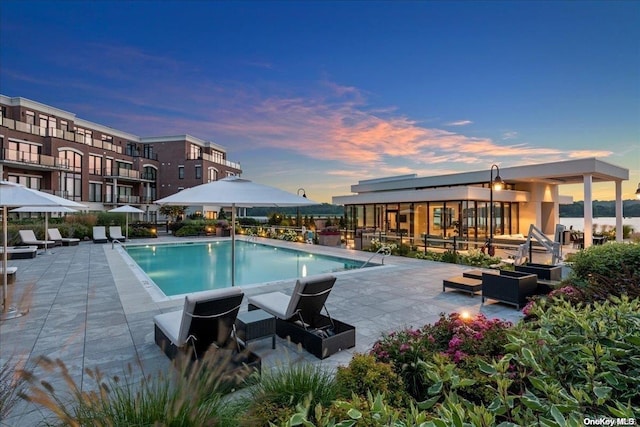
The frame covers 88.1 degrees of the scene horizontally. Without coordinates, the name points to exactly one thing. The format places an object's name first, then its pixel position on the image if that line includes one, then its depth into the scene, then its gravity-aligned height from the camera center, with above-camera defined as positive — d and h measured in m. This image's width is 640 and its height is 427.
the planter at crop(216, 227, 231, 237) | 24.39 -1.31
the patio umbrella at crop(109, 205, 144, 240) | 18.68 +0.23
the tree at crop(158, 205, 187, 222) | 29.27 +0.27
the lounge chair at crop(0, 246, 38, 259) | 12.11 -1.46
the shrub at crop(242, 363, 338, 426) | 2.04 -1.22
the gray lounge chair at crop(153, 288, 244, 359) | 3.48 -1.17
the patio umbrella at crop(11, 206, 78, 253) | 11.52 -0.47
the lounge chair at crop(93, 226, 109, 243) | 18.77 -1.20
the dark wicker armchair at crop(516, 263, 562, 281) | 7.17 -1.23
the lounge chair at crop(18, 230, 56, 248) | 15.05 -1.20
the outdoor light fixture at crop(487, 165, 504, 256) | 12.01 -1.10
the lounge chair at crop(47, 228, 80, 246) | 16.86 -1.30
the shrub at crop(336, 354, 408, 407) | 2.41 -1.26
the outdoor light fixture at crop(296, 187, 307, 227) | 23.10 -0.01
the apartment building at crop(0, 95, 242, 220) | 26.52 +5.64
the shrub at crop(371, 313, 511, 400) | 2.82 -1.25
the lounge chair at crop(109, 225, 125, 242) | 19.19 -1.13
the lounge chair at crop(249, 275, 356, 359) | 4.21 -1.53
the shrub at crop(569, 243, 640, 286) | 5.55 -0.79
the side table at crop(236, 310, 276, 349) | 4.25 -1.48
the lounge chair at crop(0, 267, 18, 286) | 7.99 -1.52
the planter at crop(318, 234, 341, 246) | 18.27 -1.39
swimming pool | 10.50 -2.04
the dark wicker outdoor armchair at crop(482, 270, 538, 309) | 6.20 -1.41
